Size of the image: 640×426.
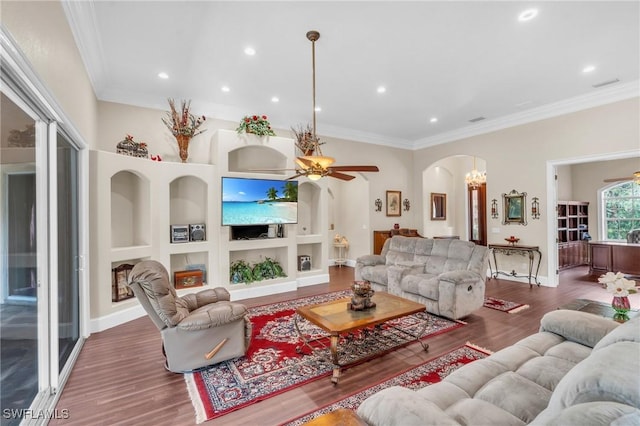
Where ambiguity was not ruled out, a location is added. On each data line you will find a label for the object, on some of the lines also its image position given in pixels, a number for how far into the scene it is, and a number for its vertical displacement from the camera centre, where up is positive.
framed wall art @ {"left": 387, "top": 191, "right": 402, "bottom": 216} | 7.79 +0.32
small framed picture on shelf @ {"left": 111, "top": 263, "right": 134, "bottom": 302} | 4.14 -0.93
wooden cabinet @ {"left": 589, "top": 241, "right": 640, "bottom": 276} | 6.54 -1.05
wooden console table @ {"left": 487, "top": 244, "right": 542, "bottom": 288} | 5.90 -0.83
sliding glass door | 1.81 -0.24
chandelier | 8.09 +1.02
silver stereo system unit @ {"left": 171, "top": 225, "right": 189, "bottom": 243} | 4.75 -0.26
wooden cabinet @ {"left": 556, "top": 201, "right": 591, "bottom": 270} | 7.71 -0.56
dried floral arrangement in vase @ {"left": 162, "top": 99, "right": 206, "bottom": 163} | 4.90 +1.58
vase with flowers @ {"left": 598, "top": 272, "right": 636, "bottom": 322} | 2.44 -0.66
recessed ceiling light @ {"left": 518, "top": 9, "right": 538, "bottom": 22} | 2.97 +2.05
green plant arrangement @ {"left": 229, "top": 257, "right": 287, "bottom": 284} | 5.25 -1.01
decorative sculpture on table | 3.13 -0.89
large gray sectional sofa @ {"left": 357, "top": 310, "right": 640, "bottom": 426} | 0.94 -0.85
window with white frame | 7.66 +0.06
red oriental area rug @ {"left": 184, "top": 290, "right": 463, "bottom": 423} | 2.37 -1.46
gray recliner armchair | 2.58 -0.99
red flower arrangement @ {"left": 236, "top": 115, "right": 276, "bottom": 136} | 5.23 +1.64
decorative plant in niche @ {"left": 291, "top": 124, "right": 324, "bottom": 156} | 6.03 +1.67
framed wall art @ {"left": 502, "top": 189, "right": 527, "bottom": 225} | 6.14 +0.12
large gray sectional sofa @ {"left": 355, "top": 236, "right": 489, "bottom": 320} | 3.92 -0.88
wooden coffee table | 2.66 -1.01
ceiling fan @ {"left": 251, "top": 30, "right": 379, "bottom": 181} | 3.20 +0.56
